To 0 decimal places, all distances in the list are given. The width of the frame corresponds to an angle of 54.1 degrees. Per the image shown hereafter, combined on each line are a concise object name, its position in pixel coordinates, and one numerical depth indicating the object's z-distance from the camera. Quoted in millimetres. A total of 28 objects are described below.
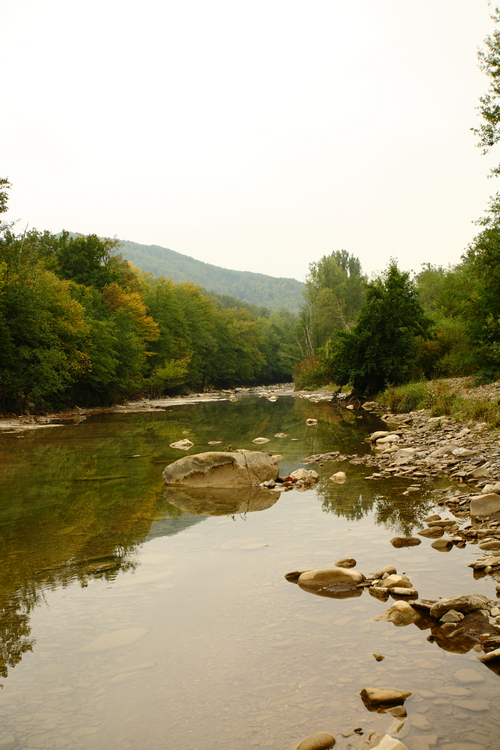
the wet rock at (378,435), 15462
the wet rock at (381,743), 2515
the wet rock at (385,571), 5021
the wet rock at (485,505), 6455
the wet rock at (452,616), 3910
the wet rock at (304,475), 10222
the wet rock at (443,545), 5677
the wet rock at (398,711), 2913
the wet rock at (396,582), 4647
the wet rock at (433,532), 6199
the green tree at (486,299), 17547
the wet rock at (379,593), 4562
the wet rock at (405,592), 4473
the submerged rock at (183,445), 15416
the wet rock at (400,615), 4074
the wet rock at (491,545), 5473
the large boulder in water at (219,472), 10234
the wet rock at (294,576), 5121
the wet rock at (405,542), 6016
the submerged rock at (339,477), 9933
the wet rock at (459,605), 3996
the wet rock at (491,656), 3369
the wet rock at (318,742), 2662
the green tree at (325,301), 63500
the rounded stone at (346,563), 5418
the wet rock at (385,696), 3023
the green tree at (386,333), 29359
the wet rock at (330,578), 4914
